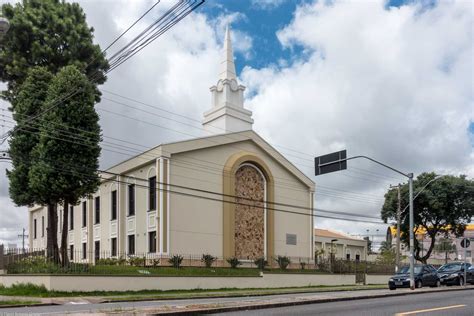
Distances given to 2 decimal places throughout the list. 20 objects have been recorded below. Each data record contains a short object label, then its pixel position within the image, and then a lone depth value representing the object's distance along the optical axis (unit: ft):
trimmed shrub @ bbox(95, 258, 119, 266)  103.45
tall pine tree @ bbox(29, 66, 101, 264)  85.81
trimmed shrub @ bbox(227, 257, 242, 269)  113.29
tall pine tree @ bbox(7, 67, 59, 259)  90.94
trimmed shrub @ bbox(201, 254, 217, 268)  109.81
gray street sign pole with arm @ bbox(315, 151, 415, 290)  85.22
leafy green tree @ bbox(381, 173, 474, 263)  170.91
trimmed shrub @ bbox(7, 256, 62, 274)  80.22
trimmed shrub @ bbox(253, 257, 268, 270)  117.39
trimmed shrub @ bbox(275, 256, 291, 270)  122.83
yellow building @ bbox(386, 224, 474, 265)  198.59
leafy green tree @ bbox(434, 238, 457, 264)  285.84
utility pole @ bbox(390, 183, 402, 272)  133.13
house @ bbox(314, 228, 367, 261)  203.00
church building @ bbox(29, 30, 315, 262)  112.16
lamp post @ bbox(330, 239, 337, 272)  129.72
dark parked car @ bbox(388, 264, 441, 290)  95.91
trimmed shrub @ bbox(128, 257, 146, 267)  100.08
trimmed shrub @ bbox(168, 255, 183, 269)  102.65
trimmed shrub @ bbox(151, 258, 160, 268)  99.91
